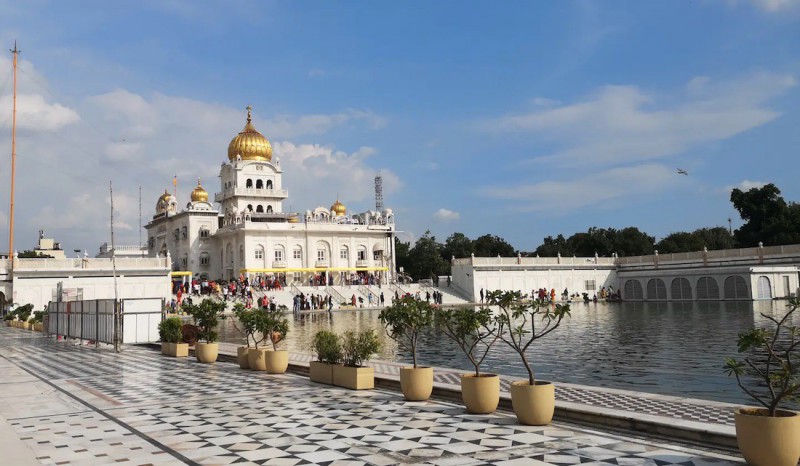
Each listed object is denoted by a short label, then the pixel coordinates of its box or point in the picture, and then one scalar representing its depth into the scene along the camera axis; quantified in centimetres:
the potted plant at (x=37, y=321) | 3153
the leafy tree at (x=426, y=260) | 7119
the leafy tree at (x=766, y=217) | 5472
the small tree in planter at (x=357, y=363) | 1086
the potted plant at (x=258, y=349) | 1366
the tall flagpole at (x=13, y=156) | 4019
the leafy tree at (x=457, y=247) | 7606
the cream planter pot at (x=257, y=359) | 1392
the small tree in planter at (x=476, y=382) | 845
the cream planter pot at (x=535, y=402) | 763
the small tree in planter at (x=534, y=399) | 763
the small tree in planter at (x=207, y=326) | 1590
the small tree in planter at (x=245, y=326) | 1387
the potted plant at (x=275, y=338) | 1318
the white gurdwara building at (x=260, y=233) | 6084
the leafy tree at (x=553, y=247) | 7569
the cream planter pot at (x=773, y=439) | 536
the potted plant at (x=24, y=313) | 3501
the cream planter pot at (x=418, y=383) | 951
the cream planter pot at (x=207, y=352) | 1586
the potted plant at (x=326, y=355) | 1152
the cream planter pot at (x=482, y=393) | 844
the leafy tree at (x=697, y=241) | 6994
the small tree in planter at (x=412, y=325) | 952
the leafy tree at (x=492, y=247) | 7662
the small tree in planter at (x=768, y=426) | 536
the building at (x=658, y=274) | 4225
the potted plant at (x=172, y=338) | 1767
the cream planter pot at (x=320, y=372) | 1151
